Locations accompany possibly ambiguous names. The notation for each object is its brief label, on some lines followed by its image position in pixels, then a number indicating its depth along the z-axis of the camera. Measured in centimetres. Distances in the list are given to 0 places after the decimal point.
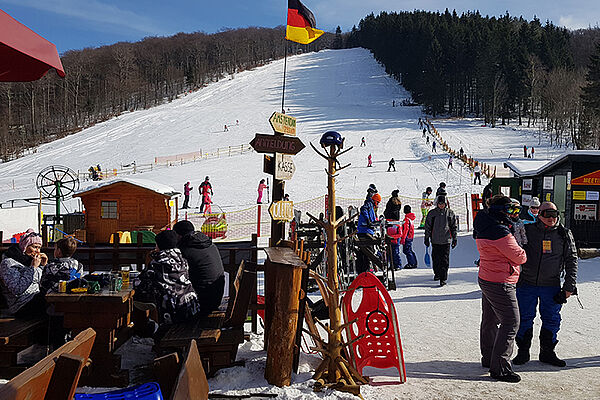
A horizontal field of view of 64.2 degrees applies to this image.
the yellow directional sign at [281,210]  491
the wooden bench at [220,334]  373
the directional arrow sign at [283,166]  508
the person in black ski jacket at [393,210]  1057
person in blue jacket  885
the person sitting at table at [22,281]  425
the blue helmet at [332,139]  429
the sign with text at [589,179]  1186
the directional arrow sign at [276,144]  502
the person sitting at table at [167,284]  410
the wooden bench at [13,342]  373
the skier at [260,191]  2142
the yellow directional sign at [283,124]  501
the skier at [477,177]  2691
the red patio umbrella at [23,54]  236
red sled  443
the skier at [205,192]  1975
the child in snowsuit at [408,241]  1012
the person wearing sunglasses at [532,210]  782
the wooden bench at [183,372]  190
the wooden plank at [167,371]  200
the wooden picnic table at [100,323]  395
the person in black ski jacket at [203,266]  435
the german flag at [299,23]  560
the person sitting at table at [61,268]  431
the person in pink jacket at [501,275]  422
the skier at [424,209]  1540
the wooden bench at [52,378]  151
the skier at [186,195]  2143
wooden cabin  1495
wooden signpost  501
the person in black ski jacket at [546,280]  473
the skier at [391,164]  2999
